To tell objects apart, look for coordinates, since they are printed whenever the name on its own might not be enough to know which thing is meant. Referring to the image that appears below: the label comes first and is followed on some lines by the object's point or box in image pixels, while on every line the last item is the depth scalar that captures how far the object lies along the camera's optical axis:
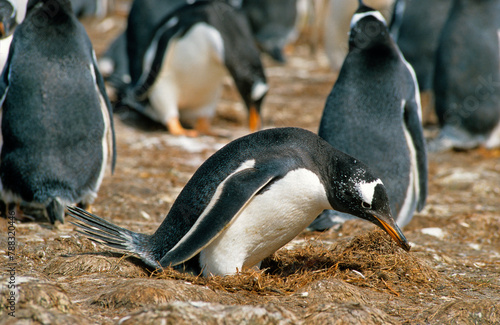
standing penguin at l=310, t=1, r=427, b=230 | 8.91
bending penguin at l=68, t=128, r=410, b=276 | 6.05
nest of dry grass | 6.07
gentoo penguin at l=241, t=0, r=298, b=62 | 26.05
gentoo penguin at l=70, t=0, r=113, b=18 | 25.67
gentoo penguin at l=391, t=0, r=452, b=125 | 18.22
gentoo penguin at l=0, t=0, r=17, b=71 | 9.14
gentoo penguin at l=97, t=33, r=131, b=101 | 21.02
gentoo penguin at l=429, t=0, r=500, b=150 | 15.14
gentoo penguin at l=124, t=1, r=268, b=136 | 14.89
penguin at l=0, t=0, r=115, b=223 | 8.46
